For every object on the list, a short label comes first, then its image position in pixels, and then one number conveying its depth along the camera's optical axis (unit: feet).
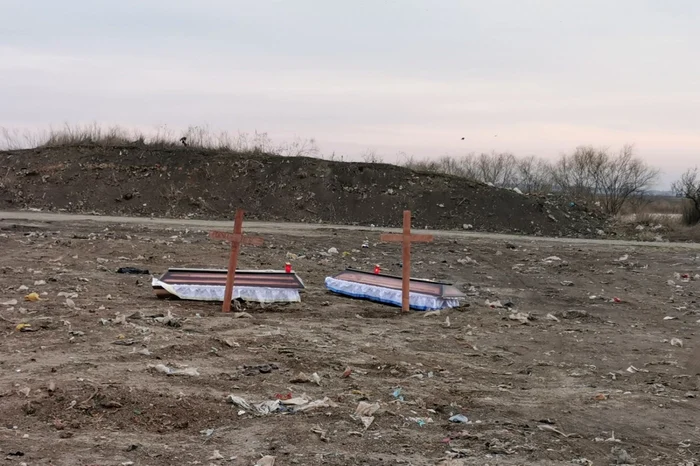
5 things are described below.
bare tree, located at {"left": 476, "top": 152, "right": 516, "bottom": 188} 136.36
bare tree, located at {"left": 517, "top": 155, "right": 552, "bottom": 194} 131.13
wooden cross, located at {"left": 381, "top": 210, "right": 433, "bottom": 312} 27.68
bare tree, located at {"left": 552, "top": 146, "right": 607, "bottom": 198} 121.19
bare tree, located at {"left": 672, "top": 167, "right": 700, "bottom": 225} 94.89
